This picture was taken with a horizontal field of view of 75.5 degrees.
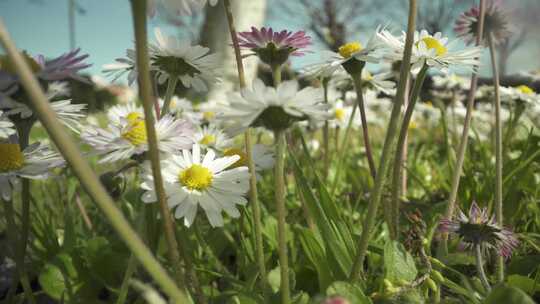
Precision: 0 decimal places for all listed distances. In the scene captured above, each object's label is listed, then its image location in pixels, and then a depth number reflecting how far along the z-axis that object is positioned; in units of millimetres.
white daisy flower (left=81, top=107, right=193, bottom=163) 87
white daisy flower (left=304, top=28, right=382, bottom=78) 106
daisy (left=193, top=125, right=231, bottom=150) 140
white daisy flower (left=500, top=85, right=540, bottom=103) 195
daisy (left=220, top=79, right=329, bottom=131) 69
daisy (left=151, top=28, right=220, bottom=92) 100
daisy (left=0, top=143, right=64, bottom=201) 89
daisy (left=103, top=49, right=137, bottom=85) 105
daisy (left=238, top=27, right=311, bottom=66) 97
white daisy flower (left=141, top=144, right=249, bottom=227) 91
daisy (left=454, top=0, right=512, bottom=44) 132
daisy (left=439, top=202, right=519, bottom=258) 89
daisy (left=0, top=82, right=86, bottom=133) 82
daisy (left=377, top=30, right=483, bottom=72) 100
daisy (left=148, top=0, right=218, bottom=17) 68
